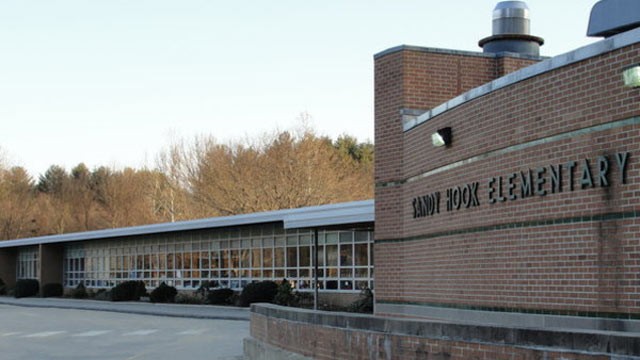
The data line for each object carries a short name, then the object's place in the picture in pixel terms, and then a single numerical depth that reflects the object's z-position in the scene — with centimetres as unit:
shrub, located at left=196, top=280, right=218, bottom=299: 4110
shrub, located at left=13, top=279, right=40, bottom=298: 5450
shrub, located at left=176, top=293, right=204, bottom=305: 4083
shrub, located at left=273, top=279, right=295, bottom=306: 3316
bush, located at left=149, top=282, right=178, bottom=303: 4241
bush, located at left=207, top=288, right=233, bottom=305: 3838
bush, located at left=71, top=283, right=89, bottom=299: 5157
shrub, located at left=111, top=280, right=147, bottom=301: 4544
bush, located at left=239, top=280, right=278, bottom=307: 3519
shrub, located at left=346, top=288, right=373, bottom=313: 2798
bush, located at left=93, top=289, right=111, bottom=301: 4759
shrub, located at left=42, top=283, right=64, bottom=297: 5475
